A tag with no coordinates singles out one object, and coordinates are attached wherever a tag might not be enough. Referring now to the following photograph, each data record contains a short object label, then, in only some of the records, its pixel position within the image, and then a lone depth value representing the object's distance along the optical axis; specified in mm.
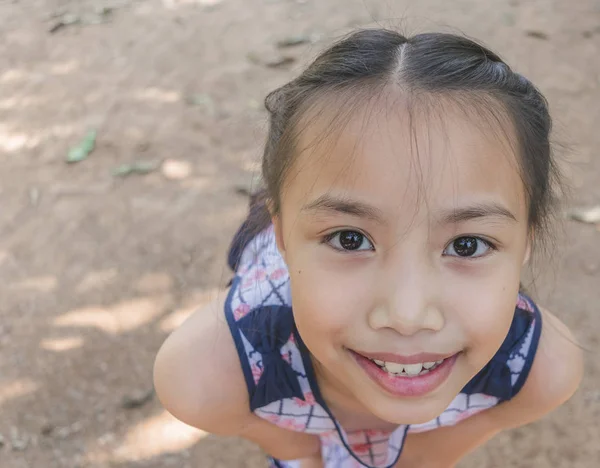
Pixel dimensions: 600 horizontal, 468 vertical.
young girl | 320
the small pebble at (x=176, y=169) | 871
